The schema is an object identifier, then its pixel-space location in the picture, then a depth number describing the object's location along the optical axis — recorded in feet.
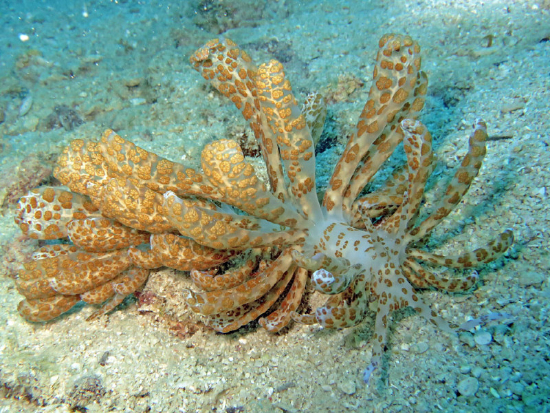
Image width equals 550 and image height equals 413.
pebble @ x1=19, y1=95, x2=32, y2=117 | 1.12
